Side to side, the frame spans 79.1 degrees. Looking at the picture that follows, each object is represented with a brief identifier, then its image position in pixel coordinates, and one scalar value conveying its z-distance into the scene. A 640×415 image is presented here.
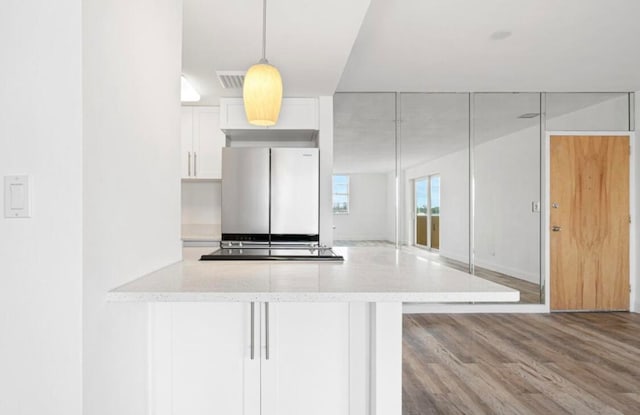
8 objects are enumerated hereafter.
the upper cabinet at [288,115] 3.56
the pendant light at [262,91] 1.60
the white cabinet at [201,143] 3.80
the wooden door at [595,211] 4.36
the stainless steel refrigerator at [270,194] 3.42
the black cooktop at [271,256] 1.87
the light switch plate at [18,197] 1.03
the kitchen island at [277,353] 1.50
